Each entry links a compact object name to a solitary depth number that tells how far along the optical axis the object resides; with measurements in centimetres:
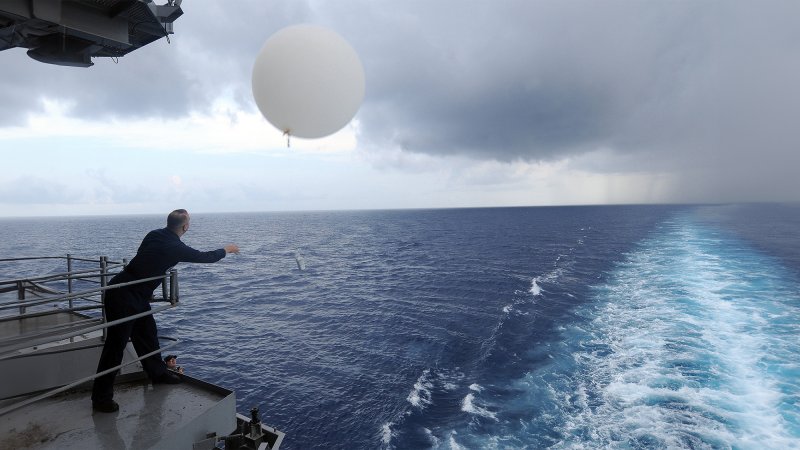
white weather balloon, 498
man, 467
